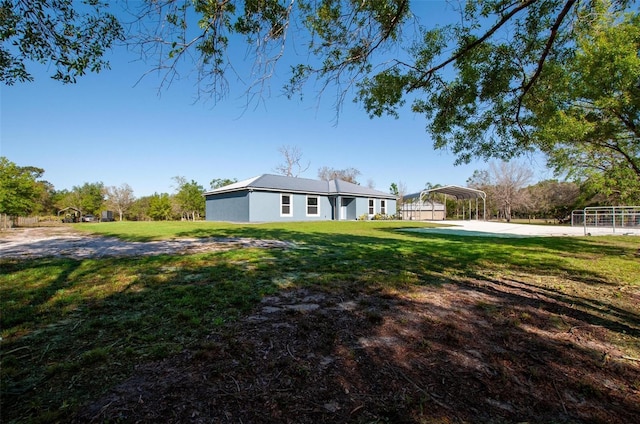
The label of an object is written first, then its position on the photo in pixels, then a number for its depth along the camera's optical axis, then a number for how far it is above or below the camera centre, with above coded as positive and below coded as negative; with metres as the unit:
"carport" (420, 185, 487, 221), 27.55 +1.80
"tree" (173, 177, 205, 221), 35.75 +1.61
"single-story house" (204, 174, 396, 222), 20.67 +0.92
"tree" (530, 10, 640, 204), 5.08 +2.50
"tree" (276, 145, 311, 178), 37.75 +6.48
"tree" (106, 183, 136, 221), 44.81 +2.66
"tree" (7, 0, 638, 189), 3.32 +2.26
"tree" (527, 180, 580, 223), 30.80 +1.03
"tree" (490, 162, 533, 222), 37.12 +2.82
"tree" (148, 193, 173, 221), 37.44 +0.79
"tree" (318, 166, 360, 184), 48.72 +6.45
